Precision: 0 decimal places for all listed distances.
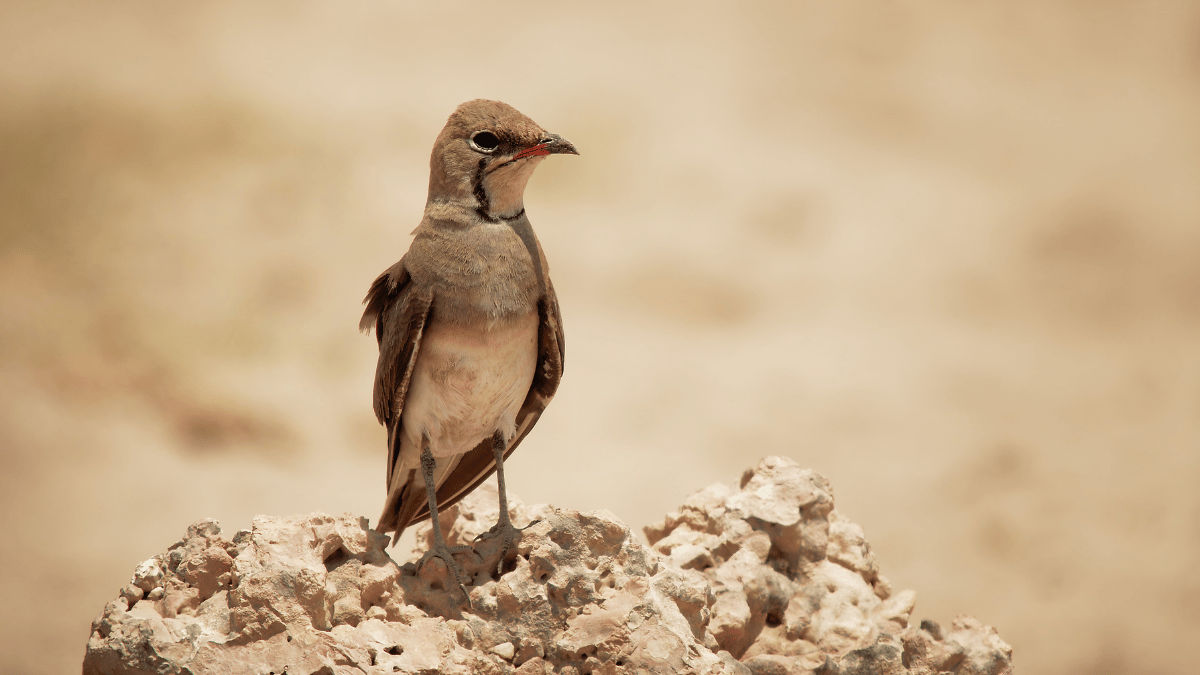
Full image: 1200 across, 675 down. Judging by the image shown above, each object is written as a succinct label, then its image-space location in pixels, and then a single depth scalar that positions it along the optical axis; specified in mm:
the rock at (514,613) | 7957
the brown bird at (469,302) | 10062
